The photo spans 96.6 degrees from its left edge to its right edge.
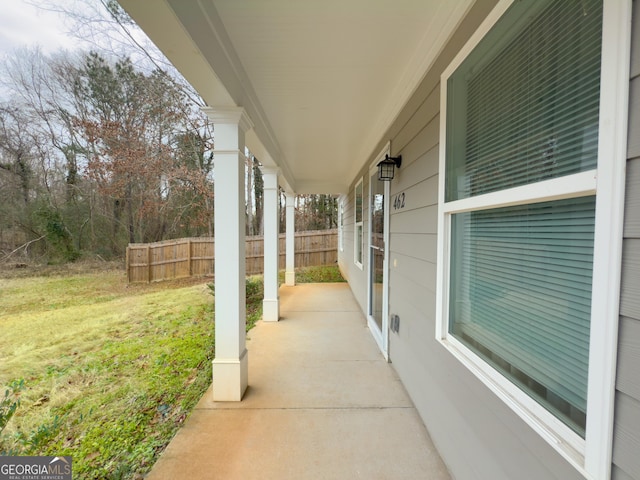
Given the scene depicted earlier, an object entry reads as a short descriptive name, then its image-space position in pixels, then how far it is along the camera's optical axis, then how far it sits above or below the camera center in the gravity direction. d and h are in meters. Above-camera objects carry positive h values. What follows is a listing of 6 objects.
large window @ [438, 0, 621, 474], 0.81 +0.08
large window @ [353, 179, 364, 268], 5.06 +0.00
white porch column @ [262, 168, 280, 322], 4.29 -0.48
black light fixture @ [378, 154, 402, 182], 2.56 +0.58
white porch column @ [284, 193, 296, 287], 6.79 -0.23
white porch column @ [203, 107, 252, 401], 2.16 -0.14
